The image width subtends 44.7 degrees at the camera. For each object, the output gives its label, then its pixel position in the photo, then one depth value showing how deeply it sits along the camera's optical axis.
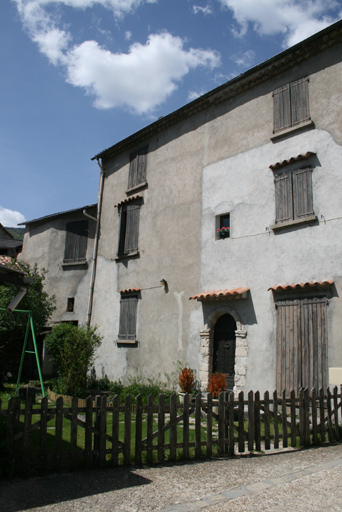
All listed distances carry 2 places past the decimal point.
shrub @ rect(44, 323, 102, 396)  12.63
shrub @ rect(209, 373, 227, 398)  10.80
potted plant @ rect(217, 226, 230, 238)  12.34
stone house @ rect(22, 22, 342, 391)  9.98
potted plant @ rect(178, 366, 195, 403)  11.58
